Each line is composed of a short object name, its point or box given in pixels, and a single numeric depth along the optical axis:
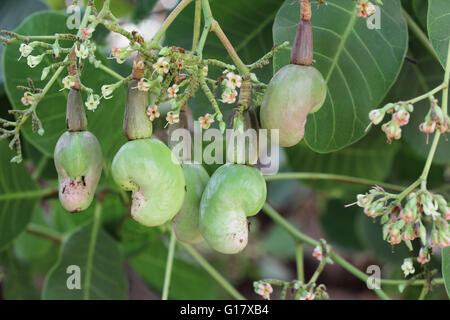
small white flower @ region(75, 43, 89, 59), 0.47
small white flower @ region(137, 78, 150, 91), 0.48
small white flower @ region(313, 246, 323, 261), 0.59
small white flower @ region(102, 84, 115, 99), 0.48
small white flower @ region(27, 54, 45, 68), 0.49
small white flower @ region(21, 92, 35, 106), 0.50
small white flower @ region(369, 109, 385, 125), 0.48
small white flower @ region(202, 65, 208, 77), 0.49
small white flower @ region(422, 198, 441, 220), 0.47
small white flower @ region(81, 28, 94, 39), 0.48
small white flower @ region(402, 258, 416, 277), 0.53
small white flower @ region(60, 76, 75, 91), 0.48
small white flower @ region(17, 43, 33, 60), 0.48
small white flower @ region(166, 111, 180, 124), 0.49
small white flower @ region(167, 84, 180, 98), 0.48
